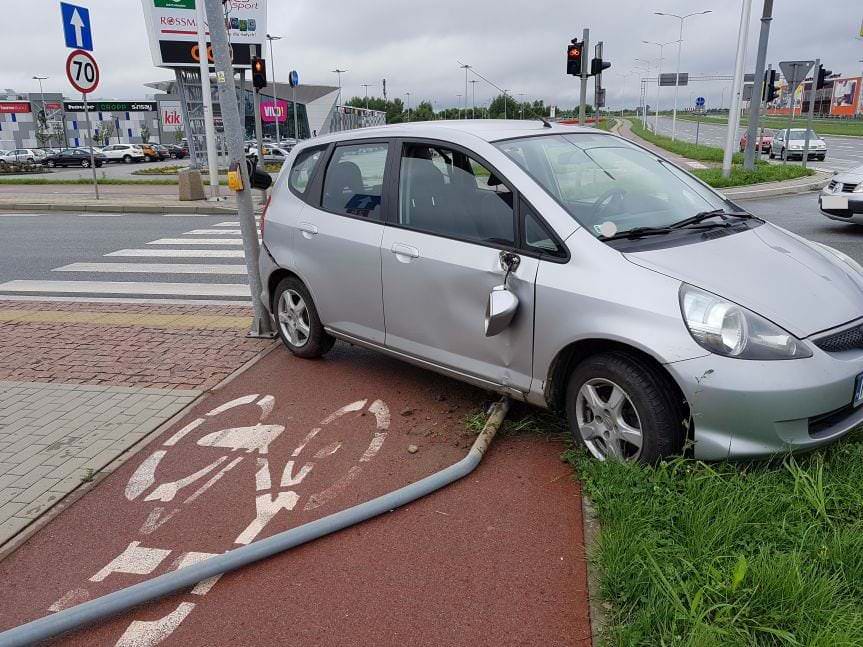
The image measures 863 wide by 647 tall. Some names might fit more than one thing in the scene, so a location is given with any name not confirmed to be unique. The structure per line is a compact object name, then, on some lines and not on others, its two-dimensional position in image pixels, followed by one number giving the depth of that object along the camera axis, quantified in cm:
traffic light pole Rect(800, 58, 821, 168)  2230
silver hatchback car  324
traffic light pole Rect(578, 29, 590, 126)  1794
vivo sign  4456
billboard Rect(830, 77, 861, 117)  8812
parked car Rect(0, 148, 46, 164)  4931
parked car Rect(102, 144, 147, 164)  5700
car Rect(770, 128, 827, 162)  3290
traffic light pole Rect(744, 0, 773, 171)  1891
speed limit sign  1616
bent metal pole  275
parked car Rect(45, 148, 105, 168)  5139
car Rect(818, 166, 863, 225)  1070
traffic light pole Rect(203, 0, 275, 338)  593
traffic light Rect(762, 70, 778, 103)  2473
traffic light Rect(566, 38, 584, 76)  1811
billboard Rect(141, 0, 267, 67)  2794
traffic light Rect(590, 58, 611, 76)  1881
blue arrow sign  1577
